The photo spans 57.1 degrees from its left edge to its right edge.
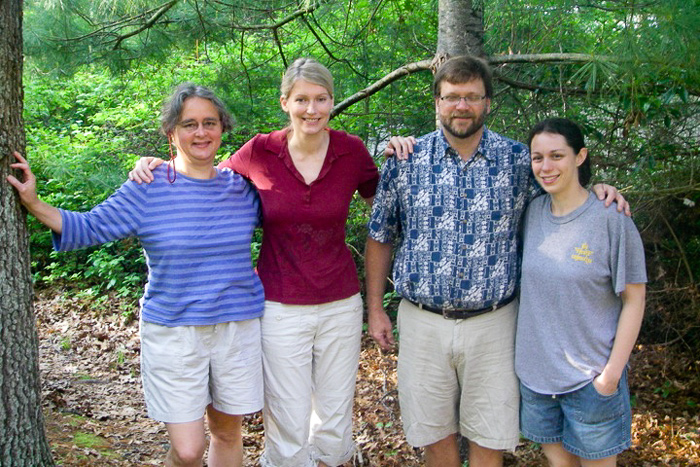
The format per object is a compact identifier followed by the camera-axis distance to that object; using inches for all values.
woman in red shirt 115.0
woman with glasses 106.9
